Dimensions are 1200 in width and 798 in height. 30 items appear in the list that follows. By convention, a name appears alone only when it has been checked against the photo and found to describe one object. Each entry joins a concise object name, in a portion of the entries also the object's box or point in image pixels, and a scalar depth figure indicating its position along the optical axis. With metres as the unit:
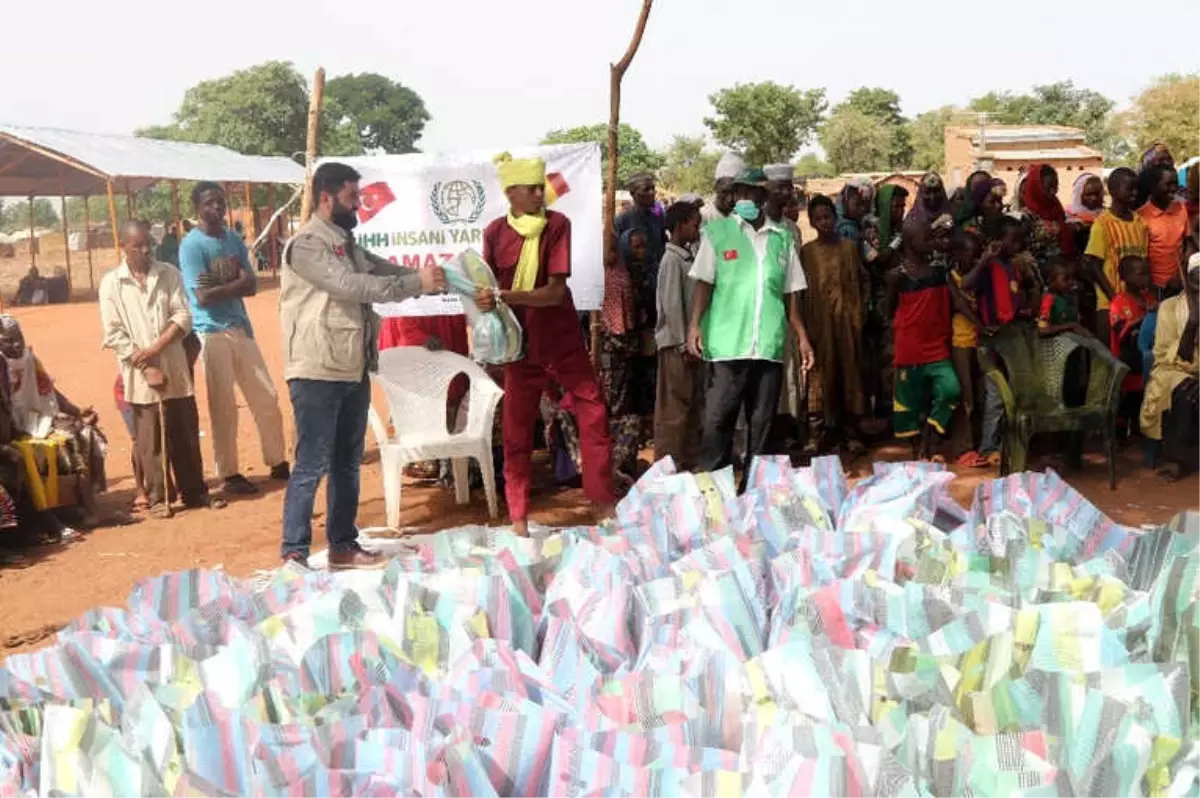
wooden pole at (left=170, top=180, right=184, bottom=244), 23.24
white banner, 6.23
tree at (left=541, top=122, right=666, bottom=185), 47.38
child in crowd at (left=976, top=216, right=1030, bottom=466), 6.39
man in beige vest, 4.56
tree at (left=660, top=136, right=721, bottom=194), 45.01
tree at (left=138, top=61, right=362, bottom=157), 51.88
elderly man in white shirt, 6.31
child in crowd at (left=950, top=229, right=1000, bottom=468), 6.41
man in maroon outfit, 5.05
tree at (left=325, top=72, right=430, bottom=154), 76.19
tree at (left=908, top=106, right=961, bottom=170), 47.28
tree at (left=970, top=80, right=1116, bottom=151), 52.73
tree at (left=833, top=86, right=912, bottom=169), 59.50
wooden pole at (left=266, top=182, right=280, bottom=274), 30.20
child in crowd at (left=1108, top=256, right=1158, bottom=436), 6.60
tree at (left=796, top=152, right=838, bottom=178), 49.99
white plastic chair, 5.70
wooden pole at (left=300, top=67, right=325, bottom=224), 5.99
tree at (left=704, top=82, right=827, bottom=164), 48.94
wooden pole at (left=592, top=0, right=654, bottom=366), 5.99
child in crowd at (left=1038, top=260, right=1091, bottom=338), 6.40
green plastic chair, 6.02
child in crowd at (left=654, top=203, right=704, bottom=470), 6.22
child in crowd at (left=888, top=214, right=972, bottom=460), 6.49
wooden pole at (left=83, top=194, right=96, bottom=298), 24.79
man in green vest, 5.54
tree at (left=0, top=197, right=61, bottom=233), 58.65
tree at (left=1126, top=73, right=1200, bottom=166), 28.89
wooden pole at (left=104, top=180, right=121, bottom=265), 19.34
